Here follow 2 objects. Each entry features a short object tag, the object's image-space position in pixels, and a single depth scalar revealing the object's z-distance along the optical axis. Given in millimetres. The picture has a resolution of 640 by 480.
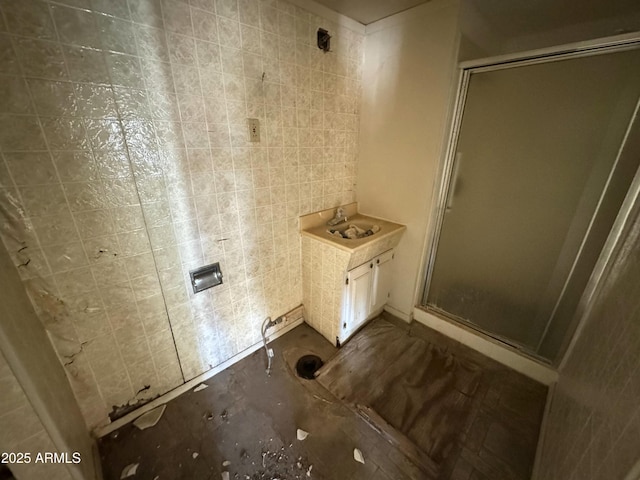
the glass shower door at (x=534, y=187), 1327
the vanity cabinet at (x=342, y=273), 1687
